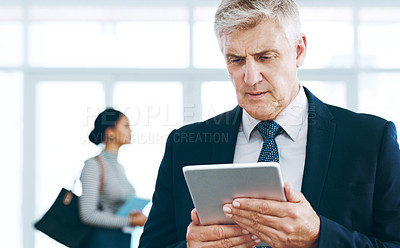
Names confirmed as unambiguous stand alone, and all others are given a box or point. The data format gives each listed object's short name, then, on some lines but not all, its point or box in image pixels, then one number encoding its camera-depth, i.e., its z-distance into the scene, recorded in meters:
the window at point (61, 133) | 5.34
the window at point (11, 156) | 5.32
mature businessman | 1.25
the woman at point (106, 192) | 2.84
